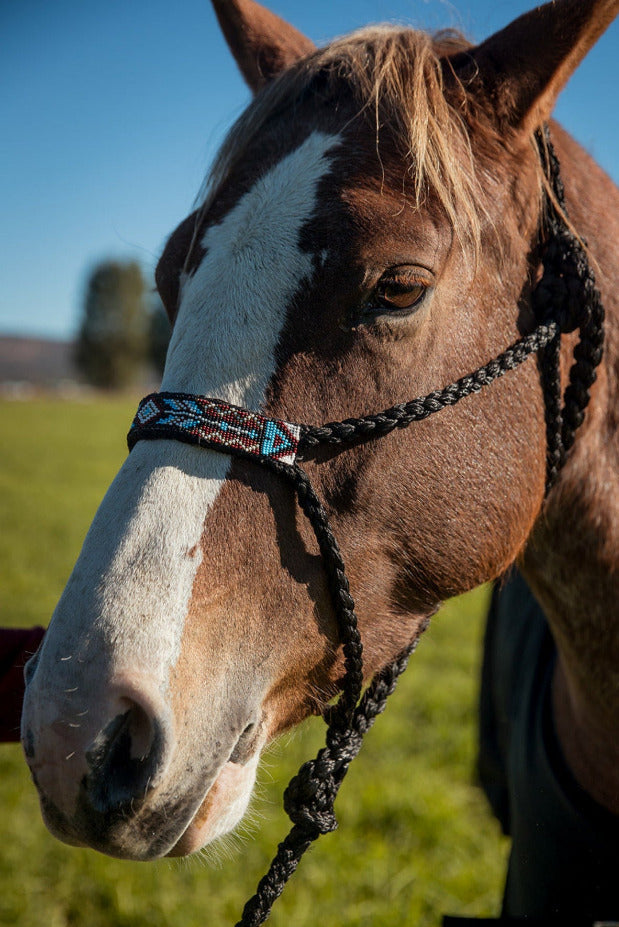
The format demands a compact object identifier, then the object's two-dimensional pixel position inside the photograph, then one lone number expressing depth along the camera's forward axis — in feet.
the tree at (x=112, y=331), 161.30
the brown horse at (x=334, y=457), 3.05
